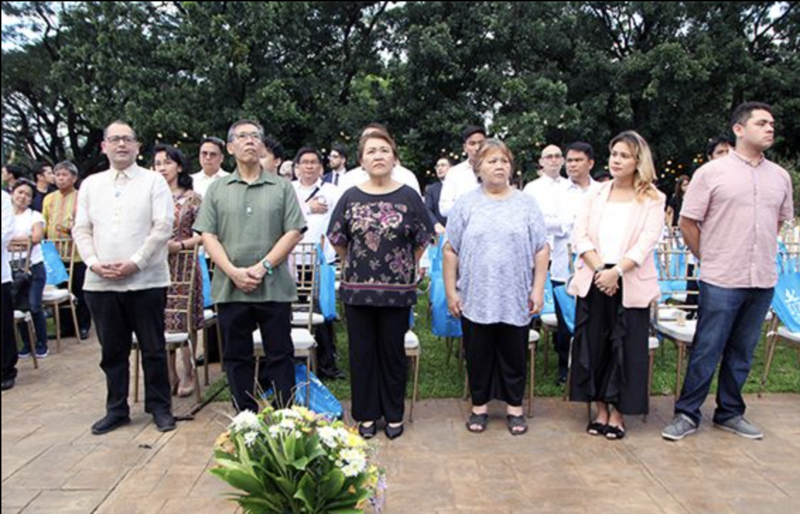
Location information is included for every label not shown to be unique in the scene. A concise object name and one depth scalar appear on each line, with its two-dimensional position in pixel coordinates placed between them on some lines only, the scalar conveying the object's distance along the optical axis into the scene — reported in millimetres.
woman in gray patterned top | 3576
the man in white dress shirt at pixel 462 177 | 4955
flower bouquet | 2379
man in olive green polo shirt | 3537
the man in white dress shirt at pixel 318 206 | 4859
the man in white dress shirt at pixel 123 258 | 3648
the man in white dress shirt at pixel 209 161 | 5015
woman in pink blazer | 3562
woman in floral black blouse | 3502
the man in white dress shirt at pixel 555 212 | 4672
